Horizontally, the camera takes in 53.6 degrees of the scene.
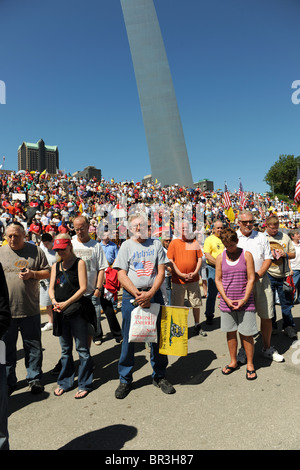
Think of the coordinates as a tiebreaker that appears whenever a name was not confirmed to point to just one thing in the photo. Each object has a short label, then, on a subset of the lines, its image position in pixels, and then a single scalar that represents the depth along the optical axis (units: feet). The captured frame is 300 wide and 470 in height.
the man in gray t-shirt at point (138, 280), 10.60
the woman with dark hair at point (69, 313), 10.65
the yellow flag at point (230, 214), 60.95
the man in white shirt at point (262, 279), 12.71
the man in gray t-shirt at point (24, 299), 10.85
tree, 237.86
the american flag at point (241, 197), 78.44
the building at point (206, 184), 257.30
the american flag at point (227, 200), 65.82
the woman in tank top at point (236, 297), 11.56
